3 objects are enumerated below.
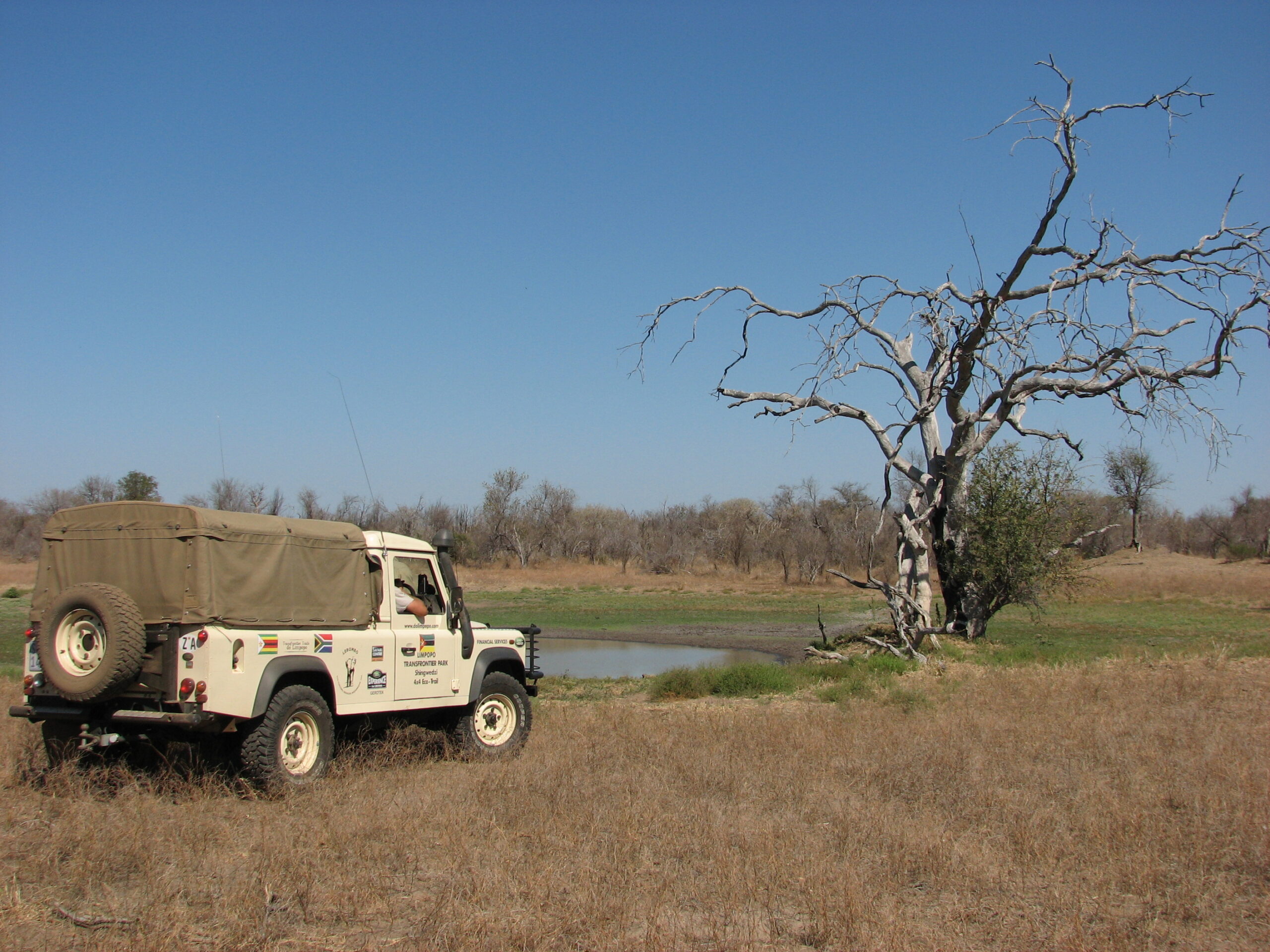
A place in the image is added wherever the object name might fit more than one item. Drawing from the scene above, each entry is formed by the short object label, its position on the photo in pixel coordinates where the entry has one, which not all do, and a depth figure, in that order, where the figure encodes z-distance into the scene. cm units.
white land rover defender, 826
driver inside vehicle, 1048
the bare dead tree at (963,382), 1933
